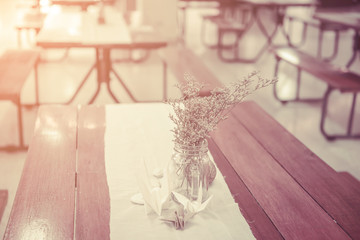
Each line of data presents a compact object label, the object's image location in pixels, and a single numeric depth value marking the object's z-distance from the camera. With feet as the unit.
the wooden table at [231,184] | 4.74
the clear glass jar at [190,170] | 4.89
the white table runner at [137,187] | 4.61
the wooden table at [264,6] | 19.54
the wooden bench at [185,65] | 11.91
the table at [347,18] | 16.12
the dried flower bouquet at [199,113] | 4.78
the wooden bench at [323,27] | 19.61
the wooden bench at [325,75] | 12.05
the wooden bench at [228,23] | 19.21
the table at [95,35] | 11.32
